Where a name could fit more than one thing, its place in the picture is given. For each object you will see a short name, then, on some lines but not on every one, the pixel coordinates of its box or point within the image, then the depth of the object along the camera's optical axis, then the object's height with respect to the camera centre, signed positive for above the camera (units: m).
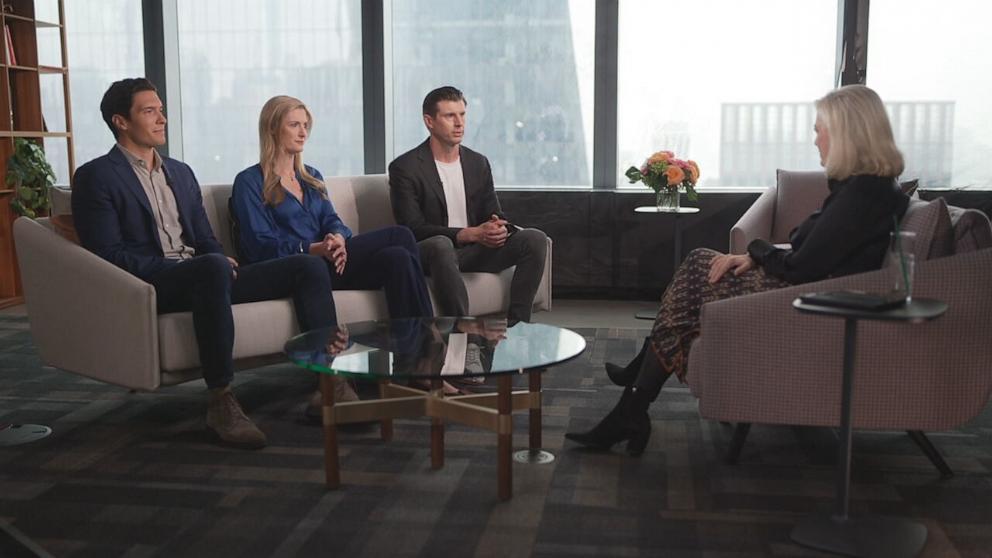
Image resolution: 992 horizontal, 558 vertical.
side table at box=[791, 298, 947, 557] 2.42 -1.01
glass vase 5.79 -0.46
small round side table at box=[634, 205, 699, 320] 5.74 -0.64
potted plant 5.99 -0.34
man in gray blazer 4.24 -0.43
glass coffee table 2.80 -0.68
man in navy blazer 3.39 -0.45
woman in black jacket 2.85 -0.34
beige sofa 3.33 -0.68
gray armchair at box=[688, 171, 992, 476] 2.77 -0.65
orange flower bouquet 5.68 -0.31
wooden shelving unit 6.12 +0.13
